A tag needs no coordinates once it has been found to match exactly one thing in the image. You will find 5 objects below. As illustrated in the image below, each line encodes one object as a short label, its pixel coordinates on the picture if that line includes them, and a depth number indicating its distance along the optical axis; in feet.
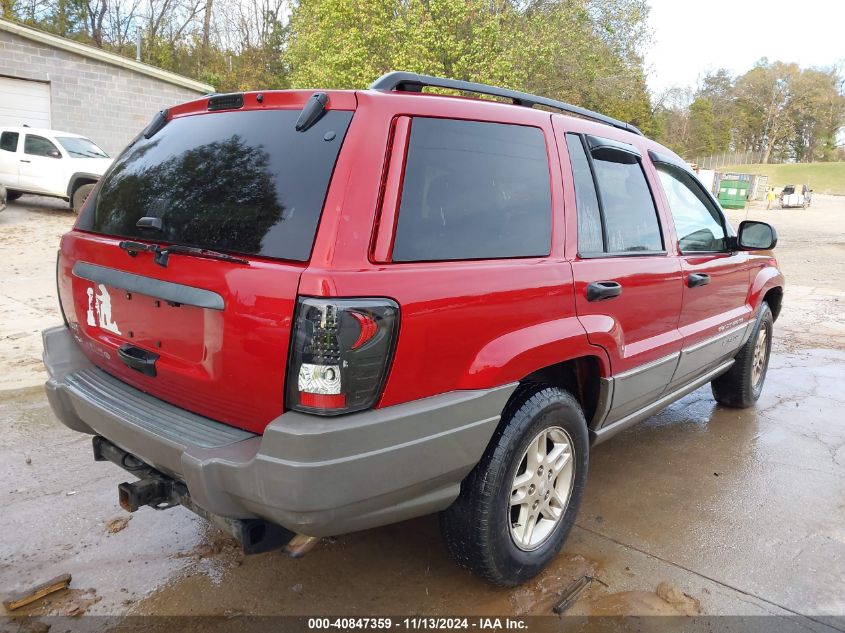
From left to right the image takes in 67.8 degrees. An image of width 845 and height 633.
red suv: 6.16
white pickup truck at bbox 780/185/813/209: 105.40
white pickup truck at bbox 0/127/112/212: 42.42
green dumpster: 99.09
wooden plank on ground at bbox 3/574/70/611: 7.90
